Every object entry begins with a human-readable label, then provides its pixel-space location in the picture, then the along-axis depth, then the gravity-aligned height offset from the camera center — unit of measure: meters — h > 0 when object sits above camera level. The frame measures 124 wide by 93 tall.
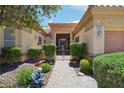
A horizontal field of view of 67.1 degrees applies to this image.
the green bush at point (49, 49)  5.85 -0.22
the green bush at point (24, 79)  3.02 -1.08
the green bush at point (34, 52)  5.89 -0.41
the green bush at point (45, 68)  4.12 -1.00
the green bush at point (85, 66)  3.78 -0.85
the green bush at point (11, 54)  4.84 -0.42
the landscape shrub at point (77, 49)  4.81 -0.21
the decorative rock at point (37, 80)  2.95 -1.09
